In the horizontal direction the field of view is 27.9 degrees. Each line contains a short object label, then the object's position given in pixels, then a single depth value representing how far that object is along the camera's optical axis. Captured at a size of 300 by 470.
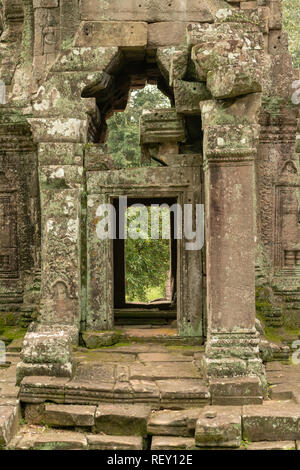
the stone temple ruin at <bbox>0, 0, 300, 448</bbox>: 5.66
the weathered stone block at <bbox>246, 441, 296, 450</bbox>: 4.98
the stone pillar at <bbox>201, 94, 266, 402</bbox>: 5.92
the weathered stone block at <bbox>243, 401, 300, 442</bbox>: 5.11
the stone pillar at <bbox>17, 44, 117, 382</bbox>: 7.14
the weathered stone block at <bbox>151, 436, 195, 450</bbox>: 5.07
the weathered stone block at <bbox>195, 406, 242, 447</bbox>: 4.96
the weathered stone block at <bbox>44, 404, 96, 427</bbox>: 5.39
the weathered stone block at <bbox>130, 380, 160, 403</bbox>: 5.59
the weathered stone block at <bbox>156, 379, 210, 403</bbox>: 5.57
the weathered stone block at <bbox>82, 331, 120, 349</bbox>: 7.36
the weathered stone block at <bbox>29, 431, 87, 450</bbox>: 5.09
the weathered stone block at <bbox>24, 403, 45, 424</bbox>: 5.62
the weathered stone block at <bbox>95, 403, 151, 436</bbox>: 5.30
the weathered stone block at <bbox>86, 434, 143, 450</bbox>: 5.13
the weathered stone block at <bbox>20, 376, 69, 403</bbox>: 5.66
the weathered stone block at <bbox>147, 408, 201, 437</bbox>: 5.26
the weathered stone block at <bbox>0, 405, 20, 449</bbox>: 4.98
